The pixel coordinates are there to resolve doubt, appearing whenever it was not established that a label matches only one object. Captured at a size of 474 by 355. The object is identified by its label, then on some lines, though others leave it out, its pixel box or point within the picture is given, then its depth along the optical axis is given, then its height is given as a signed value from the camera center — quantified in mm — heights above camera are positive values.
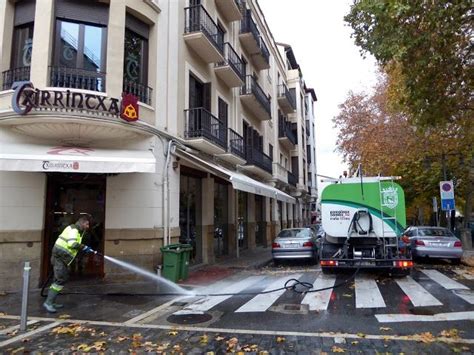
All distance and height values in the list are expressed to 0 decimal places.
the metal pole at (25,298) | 6539 -1155
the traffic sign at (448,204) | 17156 +797
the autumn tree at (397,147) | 18469 +3590
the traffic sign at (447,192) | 17172 +1306
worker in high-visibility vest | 7871 -584
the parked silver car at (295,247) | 14859 -845
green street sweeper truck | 10820 -16
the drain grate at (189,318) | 7064 -1667
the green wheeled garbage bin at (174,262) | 10828 -985
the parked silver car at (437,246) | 14148 -809
